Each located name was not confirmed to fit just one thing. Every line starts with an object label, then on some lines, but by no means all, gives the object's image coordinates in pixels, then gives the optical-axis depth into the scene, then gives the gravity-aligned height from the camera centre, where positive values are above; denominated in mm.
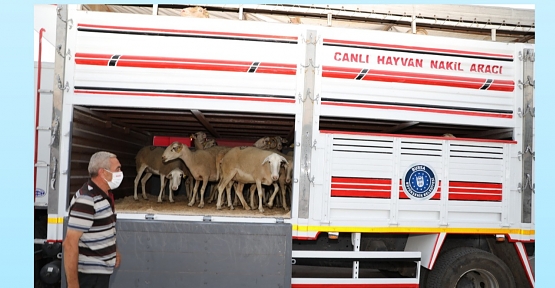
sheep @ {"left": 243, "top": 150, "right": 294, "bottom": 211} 7426 -633
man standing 3457 -838
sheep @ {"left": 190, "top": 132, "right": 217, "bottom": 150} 8219 +73
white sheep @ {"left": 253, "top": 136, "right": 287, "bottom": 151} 7922 +69
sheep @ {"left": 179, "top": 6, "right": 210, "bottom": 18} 5488 +1812
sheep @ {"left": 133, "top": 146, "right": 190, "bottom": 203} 8227 -444
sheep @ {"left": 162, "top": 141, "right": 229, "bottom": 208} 7398 -288
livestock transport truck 4934 +132
